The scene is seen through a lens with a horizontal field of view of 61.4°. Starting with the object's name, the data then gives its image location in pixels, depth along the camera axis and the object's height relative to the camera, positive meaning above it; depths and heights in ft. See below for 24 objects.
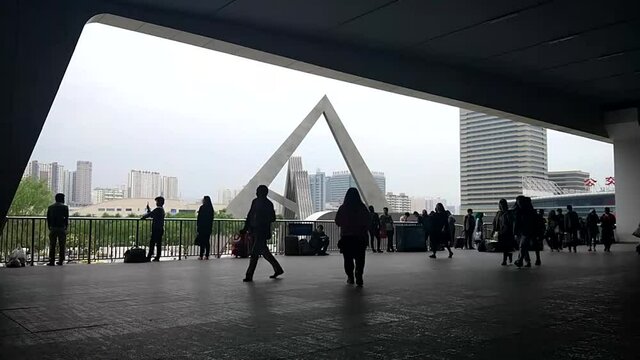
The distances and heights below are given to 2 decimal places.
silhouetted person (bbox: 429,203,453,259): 52.49 -1.26
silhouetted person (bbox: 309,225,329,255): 59.11 -2.92
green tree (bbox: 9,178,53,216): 135.82 +4.92
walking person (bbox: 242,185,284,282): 30.76 -0.43
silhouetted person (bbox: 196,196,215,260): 50.01 -0.69
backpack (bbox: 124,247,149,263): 47.32 -3.47
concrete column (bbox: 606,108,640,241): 79.51 +4.88
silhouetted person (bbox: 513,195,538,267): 39.96 -0.57
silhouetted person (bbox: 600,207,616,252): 64.34 -1.65
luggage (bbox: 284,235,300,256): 58.18 -3.39
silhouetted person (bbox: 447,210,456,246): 71.46 -1.27
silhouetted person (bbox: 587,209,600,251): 67.92 -1.11
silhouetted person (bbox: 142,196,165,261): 47.75 -0.83
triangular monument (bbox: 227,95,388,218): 102.12 +11.23
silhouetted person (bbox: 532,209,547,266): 42.30 -2.32
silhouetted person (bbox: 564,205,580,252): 62.54 -1.12
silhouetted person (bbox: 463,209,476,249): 71.61 -1.82
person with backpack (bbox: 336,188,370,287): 29.25 -0.84
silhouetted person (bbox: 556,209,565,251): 64.90 -1.31
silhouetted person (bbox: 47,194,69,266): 41.55 -0.64
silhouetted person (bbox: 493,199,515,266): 44.57 -1.04
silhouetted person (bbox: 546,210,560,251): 65.02 -2.04
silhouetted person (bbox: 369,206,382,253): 63.67 -1.60
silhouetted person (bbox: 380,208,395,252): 66.03 -1.42
